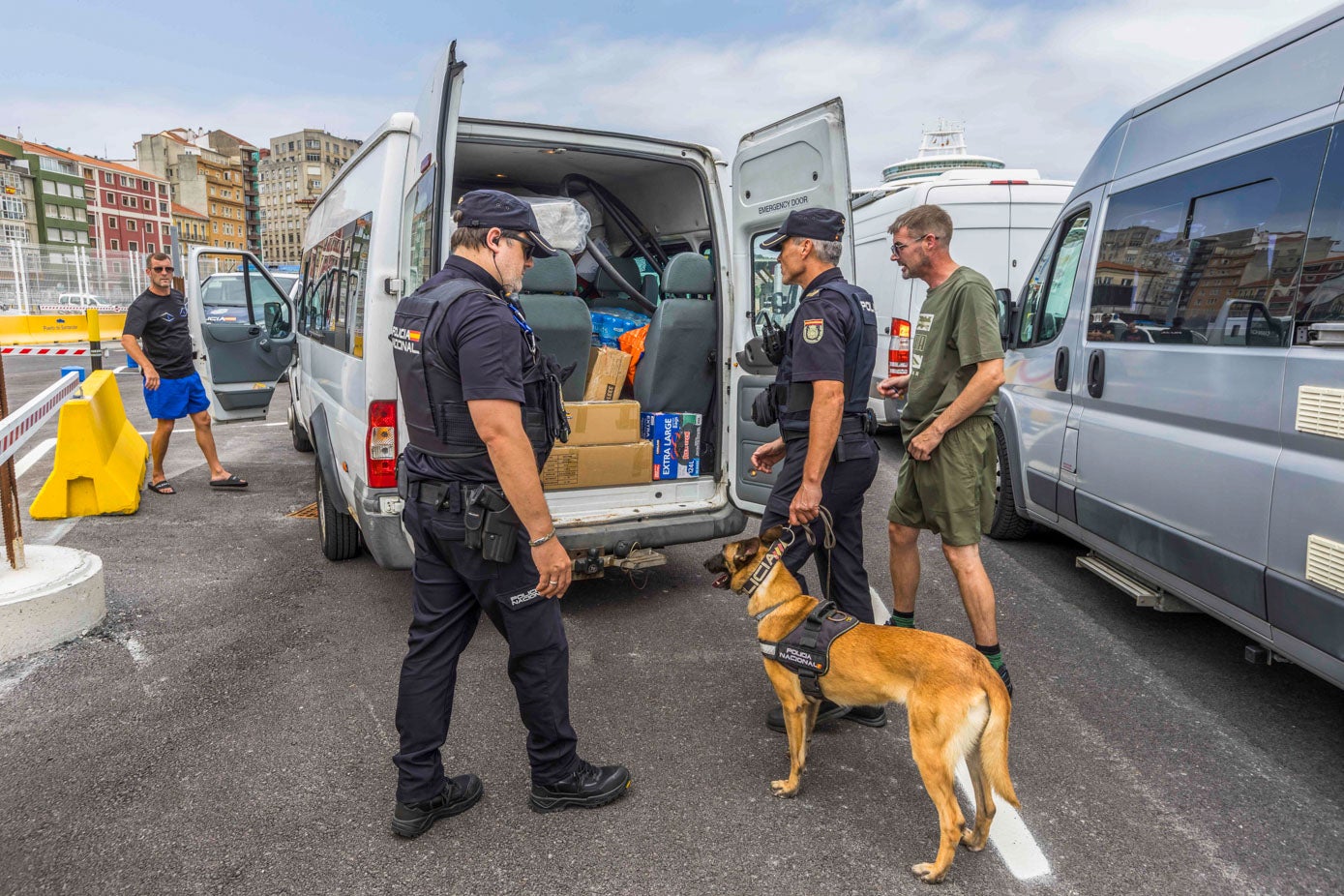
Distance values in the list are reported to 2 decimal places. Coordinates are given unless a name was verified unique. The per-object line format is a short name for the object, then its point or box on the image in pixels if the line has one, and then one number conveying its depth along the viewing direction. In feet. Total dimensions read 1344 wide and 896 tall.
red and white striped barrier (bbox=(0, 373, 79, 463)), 12.14
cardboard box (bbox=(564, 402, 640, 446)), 13.79
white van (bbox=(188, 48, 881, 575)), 11.91
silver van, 8.70
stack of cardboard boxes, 13.78
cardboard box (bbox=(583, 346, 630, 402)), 15.40
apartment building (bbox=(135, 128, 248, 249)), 369.71
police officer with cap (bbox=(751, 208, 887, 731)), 9.54
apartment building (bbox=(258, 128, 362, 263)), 423.64
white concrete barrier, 11.70
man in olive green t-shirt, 10.19
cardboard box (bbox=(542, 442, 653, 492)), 13.69
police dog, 7.18
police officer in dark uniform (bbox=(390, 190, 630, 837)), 7.27
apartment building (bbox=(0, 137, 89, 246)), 264.93
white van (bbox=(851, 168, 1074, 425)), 25.39
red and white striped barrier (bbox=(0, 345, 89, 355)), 27.53
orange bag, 16.35
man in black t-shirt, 20.59
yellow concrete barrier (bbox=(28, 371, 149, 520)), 18.63
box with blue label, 14.88
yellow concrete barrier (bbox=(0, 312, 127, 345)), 60.03
